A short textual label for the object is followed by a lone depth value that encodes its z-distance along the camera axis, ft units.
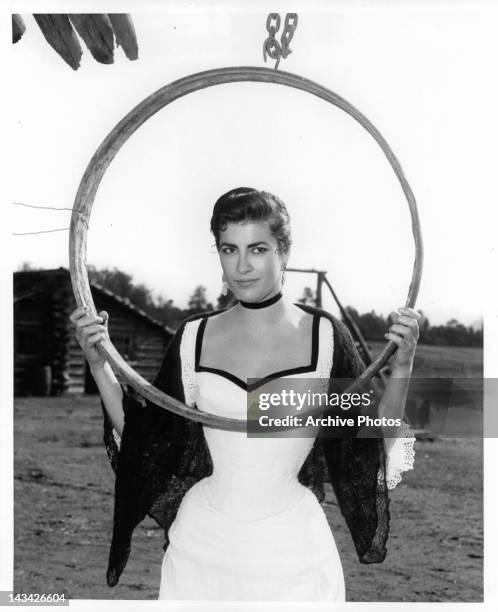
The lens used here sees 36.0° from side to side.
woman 6.40
